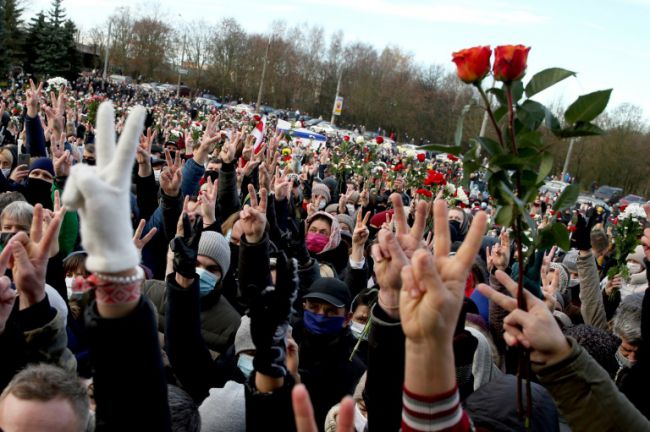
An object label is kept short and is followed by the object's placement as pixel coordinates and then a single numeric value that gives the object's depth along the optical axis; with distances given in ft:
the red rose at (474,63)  5.76
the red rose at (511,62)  5.53
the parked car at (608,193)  123.95
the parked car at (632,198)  116.14
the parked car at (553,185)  97.68
